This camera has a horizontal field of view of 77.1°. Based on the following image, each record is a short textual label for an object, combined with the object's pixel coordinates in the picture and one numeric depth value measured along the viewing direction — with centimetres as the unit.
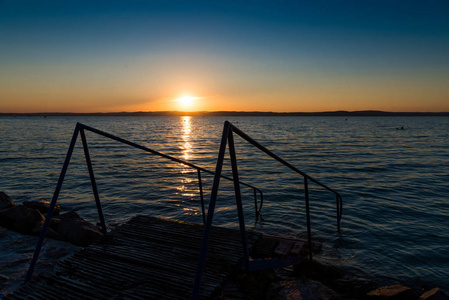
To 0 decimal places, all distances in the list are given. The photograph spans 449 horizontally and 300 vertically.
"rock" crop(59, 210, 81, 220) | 857
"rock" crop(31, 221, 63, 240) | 703
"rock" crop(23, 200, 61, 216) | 984
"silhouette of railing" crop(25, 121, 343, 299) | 270
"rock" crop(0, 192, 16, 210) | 886
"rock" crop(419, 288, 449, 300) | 476
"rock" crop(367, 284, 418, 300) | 492
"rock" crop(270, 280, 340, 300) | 495
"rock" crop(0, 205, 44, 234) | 741
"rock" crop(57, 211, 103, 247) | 673
